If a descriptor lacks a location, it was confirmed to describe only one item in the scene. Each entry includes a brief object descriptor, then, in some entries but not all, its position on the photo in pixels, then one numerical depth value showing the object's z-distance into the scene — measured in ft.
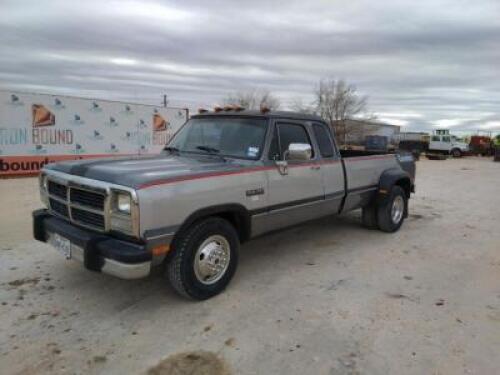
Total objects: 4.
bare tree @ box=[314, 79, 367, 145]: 149.18
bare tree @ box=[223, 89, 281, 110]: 160.52
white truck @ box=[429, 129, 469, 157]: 134.72
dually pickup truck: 12.27
